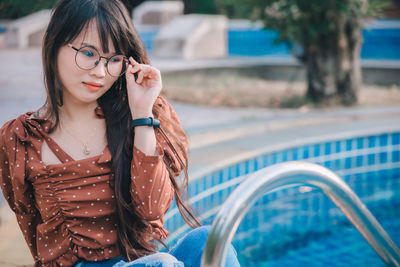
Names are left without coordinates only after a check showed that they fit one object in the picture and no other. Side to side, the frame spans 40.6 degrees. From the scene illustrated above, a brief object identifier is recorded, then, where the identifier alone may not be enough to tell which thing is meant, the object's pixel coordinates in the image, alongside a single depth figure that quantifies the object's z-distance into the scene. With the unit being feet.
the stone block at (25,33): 40.14
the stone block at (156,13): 60.03
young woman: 5.85
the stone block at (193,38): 47.70
